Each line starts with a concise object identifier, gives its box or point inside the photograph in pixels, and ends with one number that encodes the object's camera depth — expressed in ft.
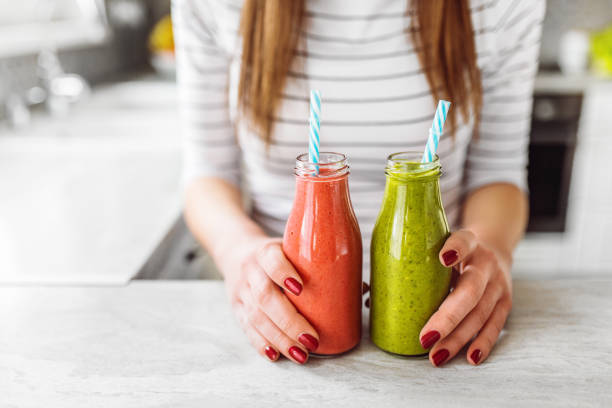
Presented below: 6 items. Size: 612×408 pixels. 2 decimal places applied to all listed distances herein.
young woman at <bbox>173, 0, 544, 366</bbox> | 2.51
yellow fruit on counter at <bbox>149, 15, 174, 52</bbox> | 7.78
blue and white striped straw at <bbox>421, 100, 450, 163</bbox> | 1.47
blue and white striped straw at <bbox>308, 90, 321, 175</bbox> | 1.50
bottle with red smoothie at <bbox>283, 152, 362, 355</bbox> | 1.60
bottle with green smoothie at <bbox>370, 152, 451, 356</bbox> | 1.58
